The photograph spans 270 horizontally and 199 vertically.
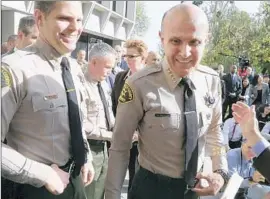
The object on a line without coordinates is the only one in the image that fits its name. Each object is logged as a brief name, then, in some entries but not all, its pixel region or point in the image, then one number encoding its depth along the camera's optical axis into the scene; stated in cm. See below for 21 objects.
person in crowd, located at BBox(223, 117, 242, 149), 427
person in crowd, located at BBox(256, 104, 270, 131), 524
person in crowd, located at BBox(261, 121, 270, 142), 404
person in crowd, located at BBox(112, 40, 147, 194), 278
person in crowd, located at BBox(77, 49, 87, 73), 526
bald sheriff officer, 120
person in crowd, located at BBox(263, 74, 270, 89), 716
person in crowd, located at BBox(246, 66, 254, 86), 774
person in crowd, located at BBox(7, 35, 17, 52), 294
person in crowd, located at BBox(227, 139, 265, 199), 299
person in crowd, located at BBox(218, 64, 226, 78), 842
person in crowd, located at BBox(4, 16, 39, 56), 212
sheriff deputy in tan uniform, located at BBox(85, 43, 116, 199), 208
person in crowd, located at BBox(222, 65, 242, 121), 728
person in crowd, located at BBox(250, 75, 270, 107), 648
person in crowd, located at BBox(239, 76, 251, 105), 761
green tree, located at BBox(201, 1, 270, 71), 579
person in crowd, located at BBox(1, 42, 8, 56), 268
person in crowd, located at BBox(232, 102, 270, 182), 130
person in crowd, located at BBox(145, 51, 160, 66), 318
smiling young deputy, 104
